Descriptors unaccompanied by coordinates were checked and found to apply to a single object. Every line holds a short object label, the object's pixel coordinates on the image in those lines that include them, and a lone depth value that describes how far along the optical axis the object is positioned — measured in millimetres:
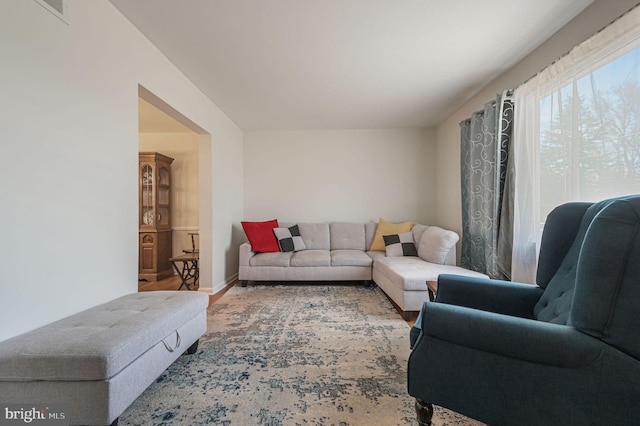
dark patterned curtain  2498
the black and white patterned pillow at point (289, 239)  4078
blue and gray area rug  1339
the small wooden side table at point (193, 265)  3254
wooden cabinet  4051
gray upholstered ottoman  1083
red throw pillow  3951
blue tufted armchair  819
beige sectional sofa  2640
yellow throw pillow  4098
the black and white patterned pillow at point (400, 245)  3773
